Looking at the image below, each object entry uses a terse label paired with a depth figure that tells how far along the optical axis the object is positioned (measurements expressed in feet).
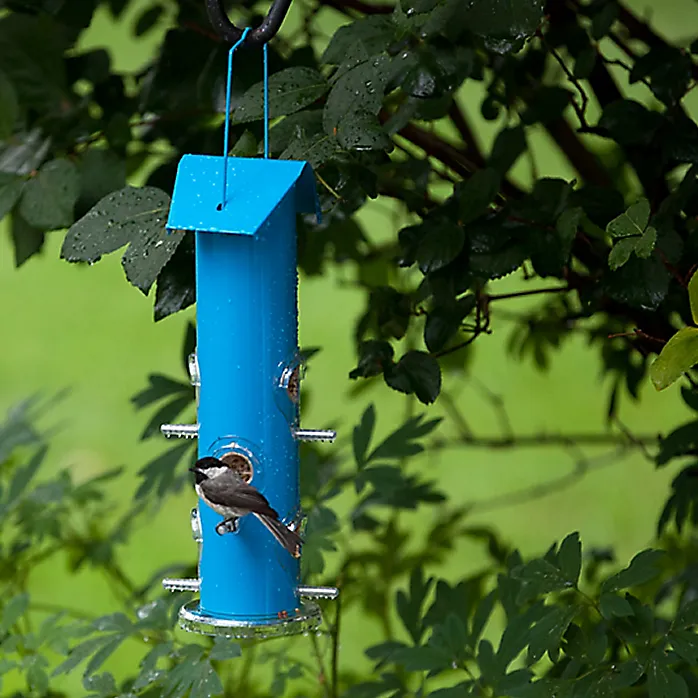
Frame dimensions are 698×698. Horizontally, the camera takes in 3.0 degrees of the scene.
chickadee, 35.69
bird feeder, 35.84
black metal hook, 35.46
